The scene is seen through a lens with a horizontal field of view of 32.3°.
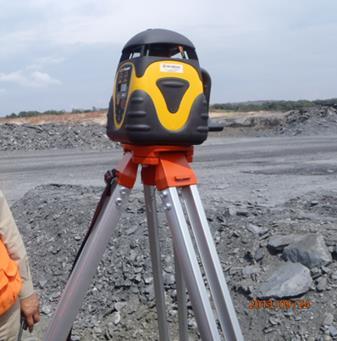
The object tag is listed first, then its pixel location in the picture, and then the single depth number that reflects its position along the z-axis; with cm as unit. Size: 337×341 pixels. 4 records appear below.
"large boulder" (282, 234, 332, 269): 377
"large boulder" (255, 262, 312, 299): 359
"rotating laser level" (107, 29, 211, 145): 181
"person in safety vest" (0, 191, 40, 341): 215
